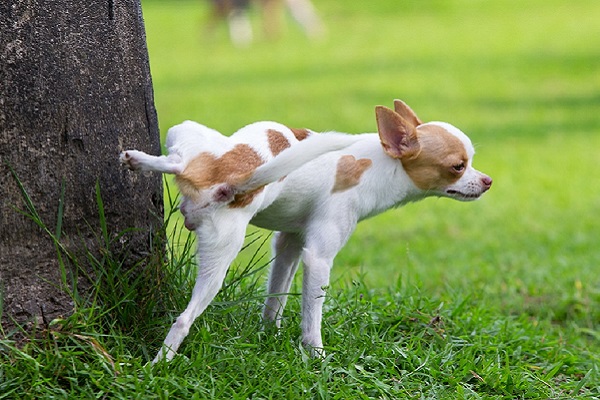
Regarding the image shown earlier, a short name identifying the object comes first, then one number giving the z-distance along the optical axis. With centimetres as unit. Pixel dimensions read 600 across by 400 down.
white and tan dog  688
